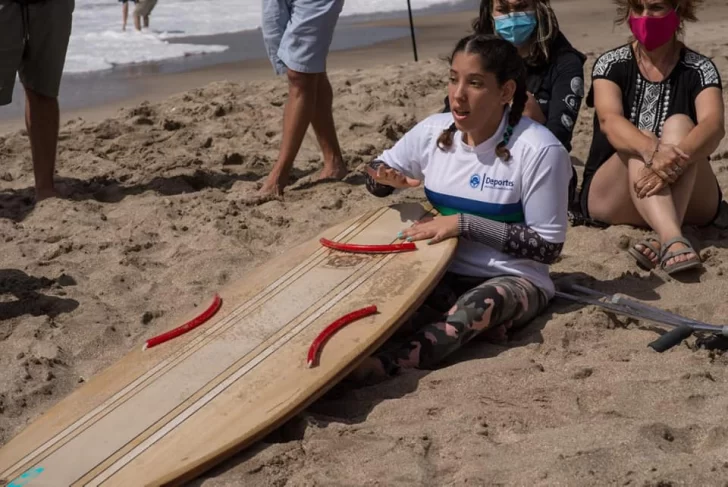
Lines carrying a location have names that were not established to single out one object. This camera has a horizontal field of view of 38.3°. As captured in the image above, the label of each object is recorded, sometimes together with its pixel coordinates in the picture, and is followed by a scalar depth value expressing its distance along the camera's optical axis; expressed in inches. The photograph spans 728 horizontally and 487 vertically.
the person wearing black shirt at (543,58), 167.0
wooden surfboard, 106.0
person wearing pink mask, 159.8
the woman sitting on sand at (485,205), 131.3
